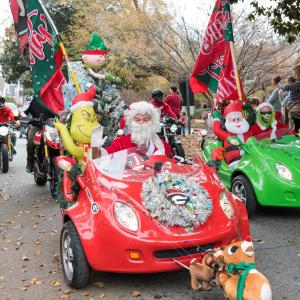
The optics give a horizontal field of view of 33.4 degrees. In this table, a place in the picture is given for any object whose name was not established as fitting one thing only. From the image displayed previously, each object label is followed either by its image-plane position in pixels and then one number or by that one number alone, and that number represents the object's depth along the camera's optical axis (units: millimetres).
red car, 3939
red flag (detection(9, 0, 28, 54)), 8031
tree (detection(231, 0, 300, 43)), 9156
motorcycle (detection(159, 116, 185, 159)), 7899
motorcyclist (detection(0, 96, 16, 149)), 11852
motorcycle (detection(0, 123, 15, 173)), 11188
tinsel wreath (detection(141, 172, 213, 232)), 4094
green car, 6082
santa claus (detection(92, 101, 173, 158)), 5305
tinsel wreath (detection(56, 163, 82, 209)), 4786
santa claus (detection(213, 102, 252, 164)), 7395
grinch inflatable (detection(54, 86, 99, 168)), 5742
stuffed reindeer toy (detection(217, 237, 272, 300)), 3283
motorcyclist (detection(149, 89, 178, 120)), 9367
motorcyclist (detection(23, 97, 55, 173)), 8422
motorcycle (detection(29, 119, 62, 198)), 8219
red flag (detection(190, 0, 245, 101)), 8422
